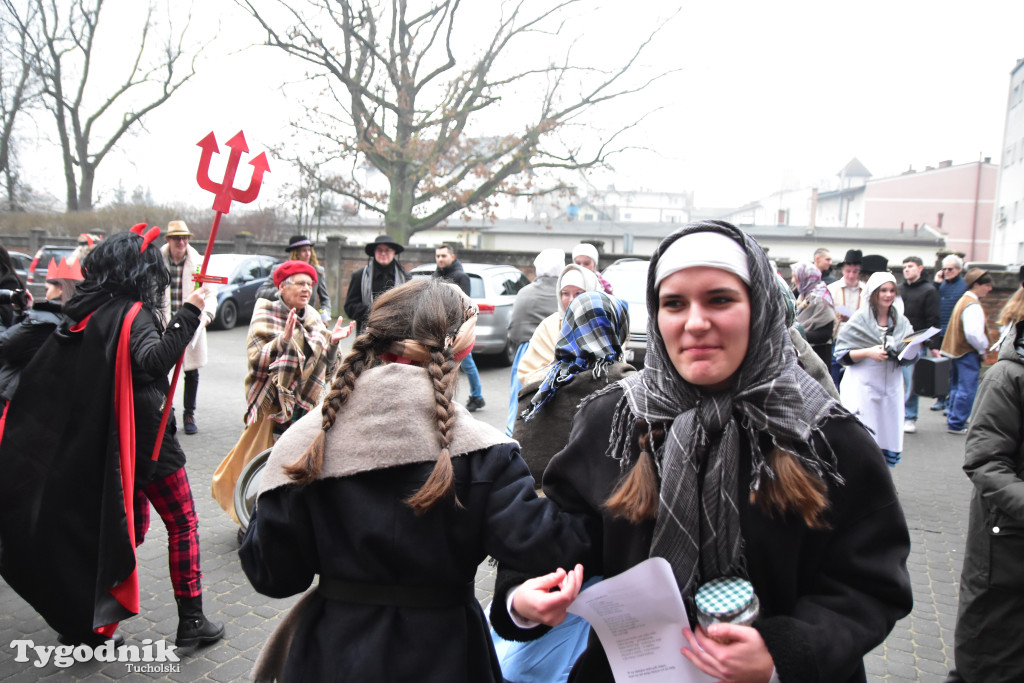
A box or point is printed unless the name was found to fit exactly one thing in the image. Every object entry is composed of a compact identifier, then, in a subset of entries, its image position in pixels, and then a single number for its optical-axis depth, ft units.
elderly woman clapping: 17.21
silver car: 42.78
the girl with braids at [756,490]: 5.05
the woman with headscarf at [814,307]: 26.45
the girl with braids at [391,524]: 6.17
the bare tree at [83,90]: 101.96
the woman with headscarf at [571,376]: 10.51
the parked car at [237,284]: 56.49
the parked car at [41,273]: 58.44
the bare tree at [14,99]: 89.34
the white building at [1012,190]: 123.34
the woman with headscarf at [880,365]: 21.90
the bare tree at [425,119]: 76.69
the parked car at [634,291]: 35.65
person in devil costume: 11.58
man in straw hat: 25.84
